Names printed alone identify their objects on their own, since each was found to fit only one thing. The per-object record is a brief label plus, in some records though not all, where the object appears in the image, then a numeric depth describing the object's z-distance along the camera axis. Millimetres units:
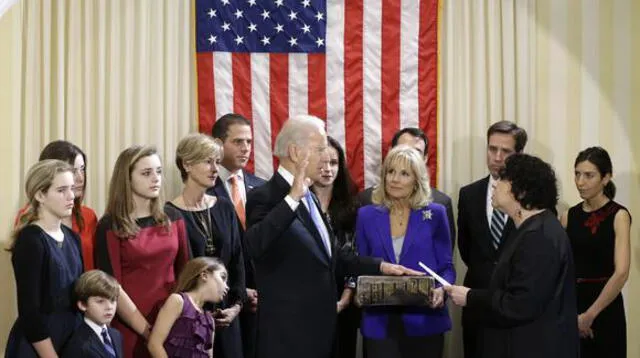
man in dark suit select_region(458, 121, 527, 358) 11727
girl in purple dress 9406
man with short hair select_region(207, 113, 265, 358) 11523
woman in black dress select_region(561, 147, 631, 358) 11508
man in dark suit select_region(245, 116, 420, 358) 8883
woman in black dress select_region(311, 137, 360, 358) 11516
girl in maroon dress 9555
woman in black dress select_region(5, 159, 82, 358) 8656
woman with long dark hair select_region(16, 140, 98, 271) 10180
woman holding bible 9922
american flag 13211
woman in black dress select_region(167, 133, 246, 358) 10289
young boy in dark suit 8867
